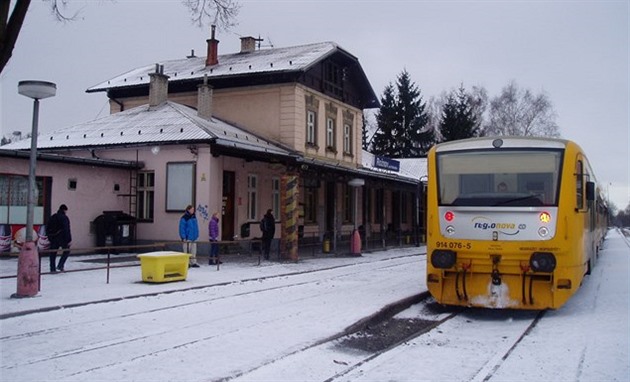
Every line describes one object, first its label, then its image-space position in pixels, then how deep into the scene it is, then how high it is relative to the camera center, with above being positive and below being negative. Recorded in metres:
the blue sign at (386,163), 30.19 +3.09
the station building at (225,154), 20.39 +2.62
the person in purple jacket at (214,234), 18.34 -0.27
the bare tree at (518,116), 58.81 +10.73
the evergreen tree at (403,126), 63.81 +10.29
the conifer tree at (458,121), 61.31 +10.48
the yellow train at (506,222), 10.02 +0.07
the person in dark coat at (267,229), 20.67 -0.13
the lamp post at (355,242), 24.16 -0.65
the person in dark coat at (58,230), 14.85 -0.14
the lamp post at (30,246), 10.77 -0.38
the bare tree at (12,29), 7.90 +2.51
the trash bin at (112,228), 20.92 -0.12
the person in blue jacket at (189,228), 17.12 -0.09
